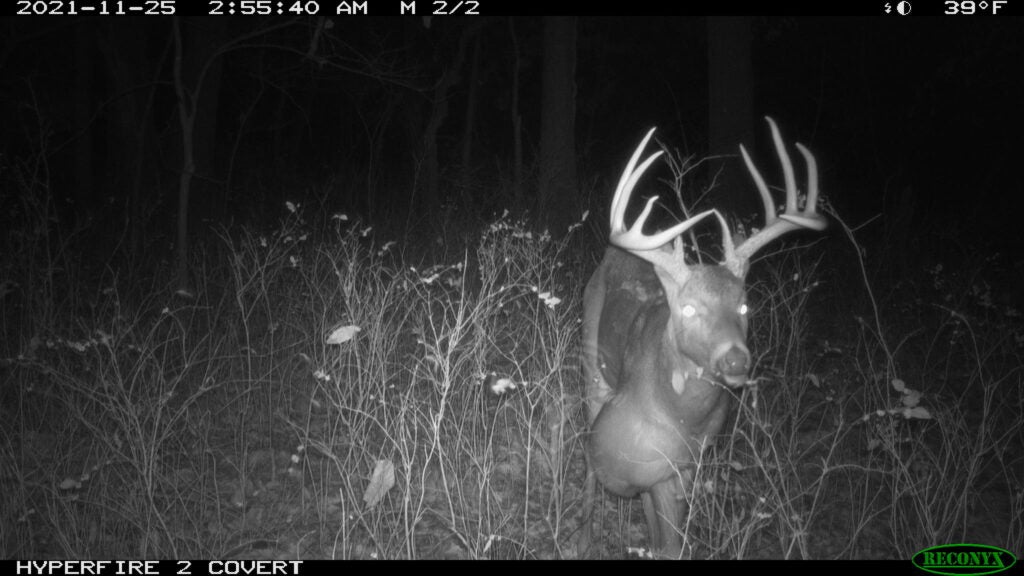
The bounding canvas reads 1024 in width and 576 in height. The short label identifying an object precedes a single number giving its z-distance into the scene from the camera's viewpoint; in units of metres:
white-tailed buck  3.44
